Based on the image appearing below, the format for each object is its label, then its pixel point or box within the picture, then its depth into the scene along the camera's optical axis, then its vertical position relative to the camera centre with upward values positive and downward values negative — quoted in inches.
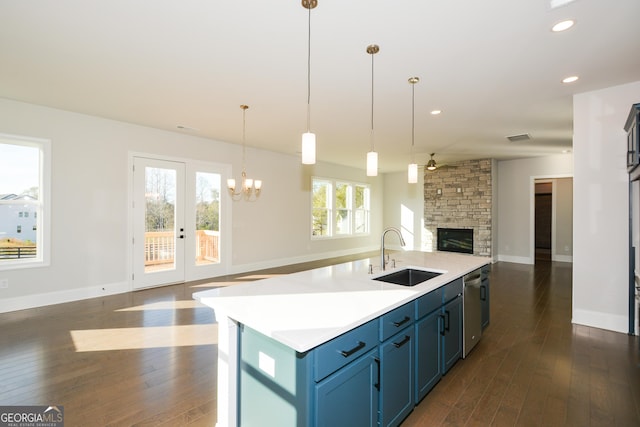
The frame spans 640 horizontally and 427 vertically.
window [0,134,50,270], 157.4 +6.2
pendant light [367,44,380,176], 102.6 +19.9
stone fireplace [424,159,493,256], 305.7 +15.4
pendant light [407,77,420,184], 127.4 +57.3
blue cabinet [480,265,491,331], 126.5 -35.9
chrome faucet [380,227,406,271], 104.9 -17.1
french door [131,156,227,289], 200.5 -6.2
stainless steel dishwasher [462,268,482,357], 107.1 -36.2
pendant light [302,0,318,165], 88.3 +19.4
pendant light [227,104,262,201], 208.1 +18.1
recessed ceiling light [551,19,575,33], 89.0 +57.5
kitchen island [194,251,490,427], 51.8 -23.6
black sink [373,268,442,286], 105.7 -22.7
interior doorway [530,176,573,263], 303.3 -4.6
